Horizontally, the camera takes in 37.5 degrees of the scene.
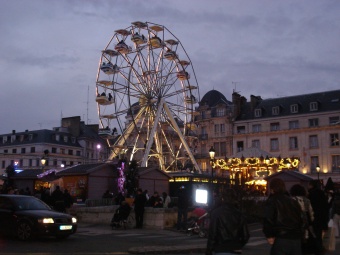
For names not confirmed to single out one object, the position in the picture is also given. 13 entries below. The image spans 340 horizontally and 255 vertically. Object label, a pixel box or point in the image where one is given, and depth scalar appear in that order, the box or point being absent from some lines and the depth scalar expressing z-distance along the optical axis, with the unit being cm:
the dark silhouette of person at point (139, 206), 2051
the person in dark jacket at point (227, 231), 671
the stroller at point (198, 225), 1820
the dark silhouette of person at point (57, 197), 2274
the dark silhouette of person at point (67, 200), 2341
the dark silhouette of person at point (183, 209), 2008
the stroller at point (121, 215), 2041
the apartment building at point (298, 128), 5978
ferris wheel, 4303
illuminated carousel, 4153
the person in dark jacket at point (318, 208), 971
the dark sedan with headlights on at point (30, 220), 1509
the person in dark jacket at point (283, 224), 702
